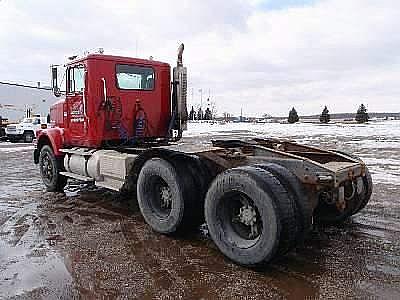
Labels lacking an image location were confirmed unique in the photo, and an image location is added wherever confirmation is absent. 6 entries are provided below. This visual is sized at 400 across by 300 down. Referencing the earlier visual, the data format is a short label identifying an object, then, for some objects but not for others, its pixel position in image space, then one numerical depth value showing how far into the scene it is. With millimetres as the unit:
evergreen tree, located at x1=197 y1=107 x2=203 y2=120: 83306
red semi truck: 4477
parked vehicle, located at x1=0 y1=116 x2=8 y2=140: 30281
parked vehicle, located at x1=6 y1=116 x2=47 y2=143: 27906
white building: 31825
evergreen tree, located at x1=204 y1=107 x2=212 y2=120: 82438
